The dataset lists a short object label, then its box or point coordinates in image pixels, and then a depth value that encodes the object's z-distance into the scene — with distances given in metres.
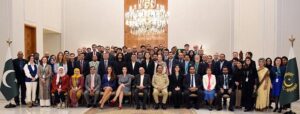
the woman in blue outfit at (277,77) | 9.18
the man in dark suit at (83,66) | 10.23
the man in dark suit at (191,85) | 9.66
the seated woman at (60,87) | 9.69
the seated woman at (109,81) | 9.76
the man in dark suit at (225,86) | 9.50
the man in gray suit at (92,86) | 9.67
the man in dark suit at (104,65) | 10.14
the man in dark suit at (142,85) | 9.63
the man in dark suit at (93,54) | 11.19
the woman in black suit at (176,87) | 9.76
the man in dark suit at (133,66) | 10.10
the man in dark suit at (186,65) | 10.15
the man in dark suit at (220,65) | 10.02
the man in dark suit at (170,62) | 10.22
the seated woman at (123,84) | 9.61
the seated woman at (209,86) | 9.50
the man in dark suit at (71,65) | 10.13
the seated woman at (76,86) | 9.65
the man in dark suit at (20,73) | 10.02
